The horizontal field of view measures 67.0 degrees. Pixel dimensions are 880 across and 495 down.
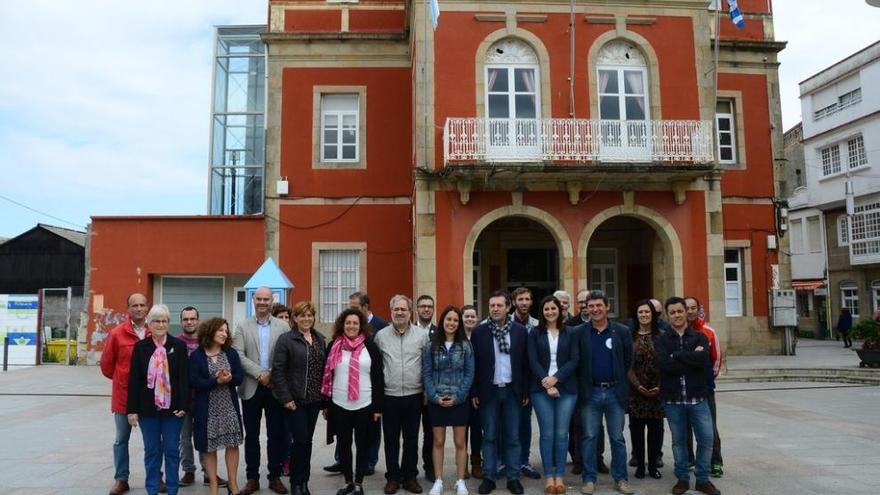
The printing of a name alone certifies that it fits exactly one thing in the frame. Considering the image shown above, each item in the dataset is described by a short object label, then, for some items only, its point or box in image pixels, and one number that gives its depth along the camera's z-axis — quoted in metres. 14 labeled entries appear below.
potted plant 15.15
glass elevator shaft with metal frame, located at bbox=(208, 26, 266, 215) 21.39
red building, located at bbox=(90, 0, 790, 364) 14.63
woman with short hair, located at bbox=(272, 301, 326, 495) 6.09
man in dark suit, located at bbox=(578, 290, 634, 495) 6.18
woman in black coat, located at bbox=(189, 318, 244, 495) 5.90
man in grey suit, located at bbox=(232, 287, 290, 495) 6.30
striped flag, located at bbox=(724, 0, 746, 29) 14.78
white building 28.88
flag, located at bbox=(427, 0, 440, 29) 13.81
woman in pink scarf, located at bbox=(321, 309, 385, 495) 6.13
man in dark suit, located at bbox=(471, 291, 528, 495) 6.29
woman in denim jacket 6.18
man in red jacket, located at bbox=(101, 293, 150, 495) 6.24
